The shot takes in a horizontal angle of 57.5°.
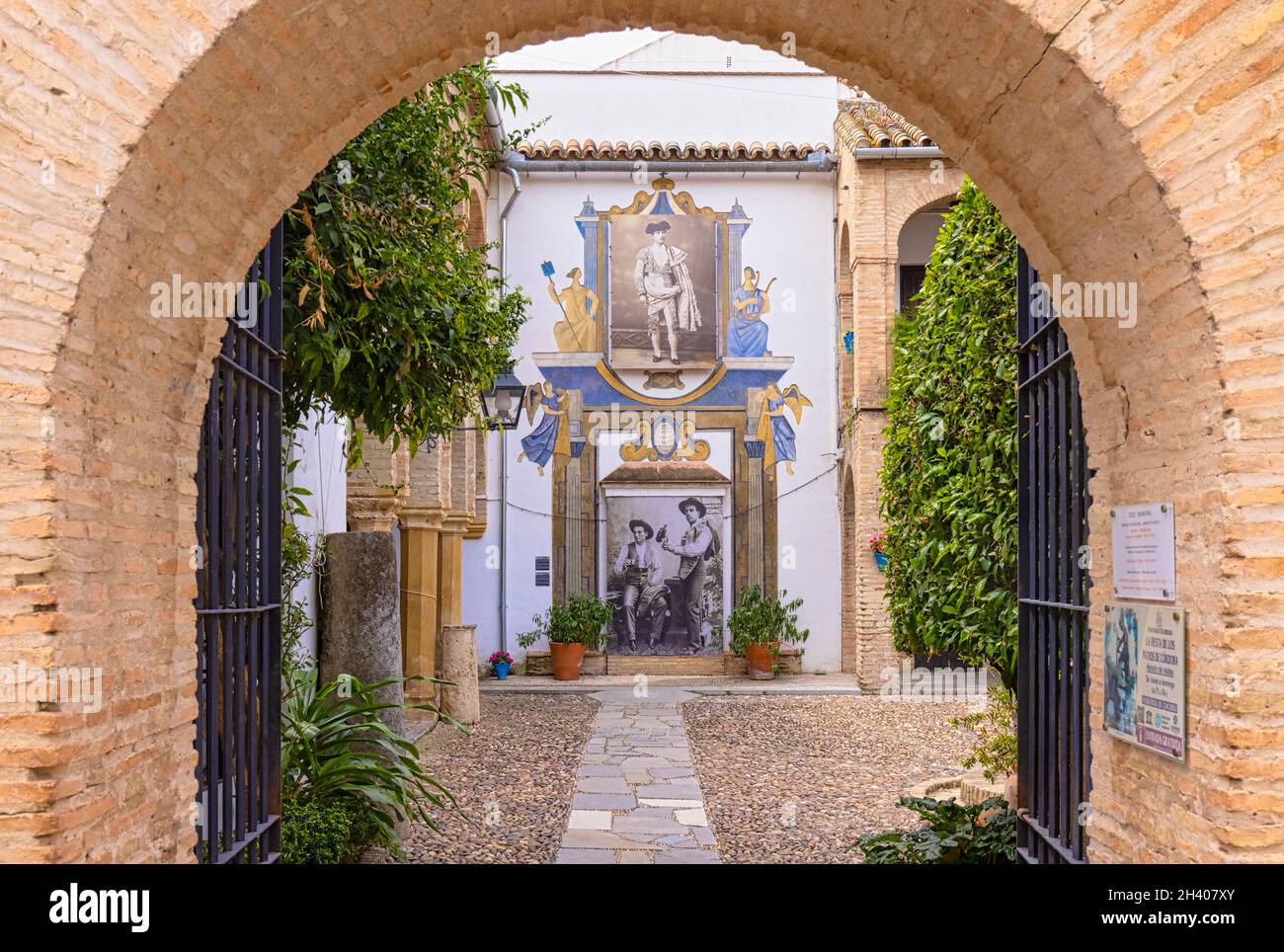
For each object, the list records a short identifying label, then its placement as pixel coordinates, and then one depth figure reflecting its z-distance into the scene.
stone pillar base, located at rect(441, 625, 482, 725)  12.04
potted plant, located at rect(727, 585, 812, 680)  16.98
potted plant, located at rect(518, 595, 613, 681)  16.77
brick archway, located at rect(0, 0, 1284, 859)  2.80
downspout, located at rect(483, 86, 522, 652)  17.42
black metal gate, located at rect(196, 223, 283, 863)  4.05
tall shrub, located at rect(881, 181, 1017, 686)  5.65
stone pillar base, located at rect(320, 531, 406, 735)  7.37
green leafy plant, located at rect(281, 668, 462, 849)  6.12
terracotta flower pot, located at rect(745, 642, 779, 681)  16.95
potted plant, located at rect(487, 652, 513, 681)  16.98
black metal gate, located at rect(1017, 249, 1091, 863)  4.09
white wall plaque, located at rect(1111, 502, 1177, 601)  3.16
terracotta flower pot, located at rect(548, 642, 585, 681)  16.72
